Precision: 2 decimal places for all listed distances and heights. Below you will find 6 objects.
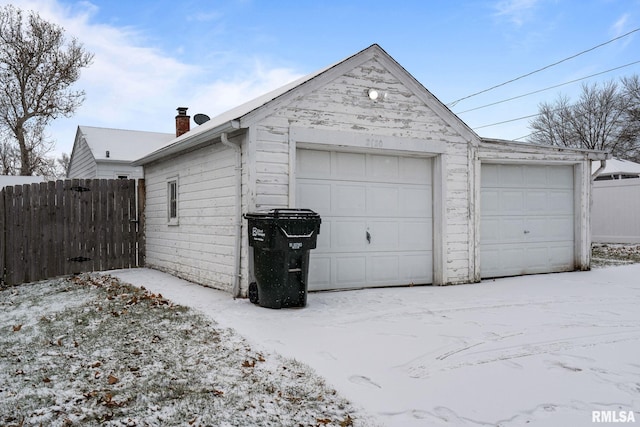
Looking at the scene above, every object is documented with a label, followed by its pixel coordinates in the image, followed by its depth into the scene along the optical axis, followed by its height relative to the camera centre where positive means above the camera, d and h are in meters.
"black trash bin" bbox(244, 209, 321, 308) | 6.17 -0.52
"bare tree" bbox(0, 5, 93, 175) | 22.88 +7.07
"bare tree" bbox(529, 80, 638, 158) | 35.06 +7.52
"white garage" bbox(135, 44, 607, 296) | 7.28 +0.46
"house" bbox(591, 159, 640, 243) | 17.12 +0.10
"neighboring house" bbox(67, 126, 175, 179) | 18.45 +2.70
